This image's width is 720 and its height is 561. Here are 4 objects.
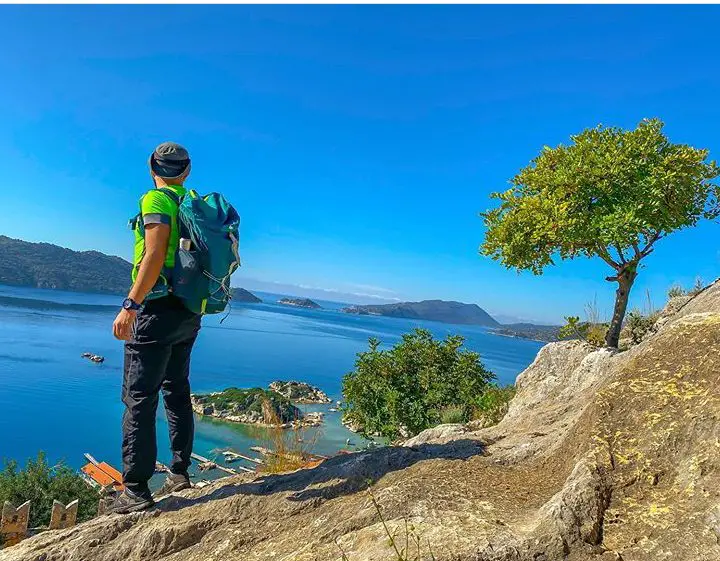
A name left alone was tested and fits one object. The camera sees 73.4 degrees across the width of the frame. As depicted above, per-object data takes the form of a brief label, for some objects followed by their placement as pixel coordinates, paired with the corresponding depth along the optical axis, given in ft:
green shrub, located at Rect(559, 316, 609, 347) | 24.75
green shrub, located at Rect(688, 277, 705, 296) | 32.56
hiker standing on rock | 11.28
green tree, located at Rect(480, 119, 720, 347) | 19.38
